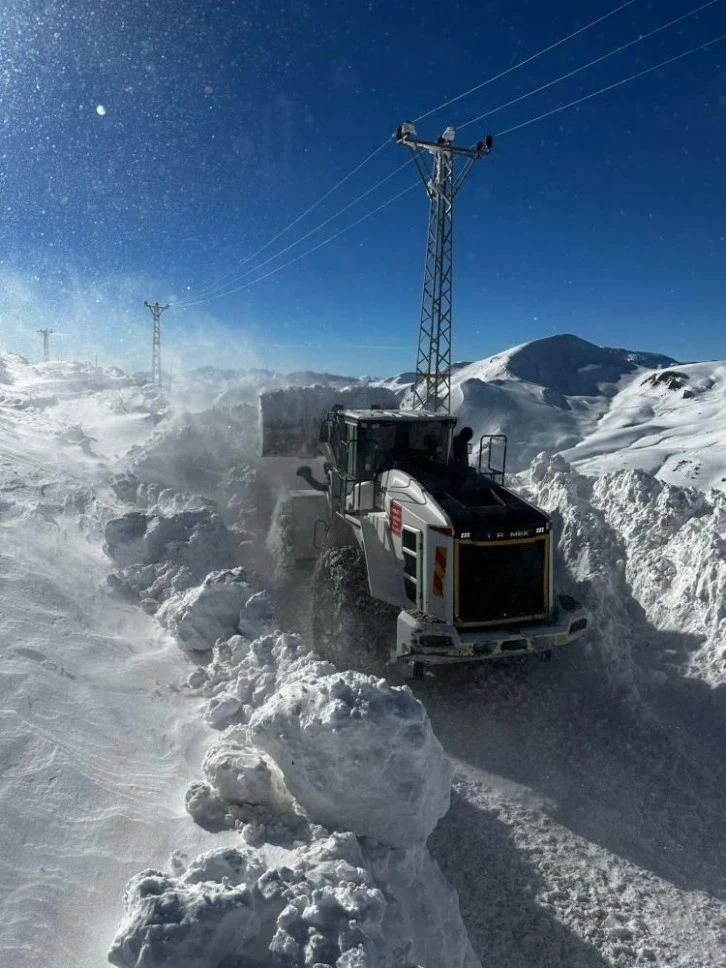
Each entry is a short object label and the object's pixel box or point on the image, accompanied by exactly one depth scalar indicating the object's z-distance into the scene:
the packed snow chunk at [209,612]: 5.94
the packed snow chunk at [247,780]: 3.70
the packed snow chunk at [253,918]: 2.44
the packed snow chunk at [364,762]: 3.48
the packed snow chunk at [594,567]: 6.32
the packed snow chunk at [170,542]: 7.59
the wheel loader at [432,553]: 5.52
